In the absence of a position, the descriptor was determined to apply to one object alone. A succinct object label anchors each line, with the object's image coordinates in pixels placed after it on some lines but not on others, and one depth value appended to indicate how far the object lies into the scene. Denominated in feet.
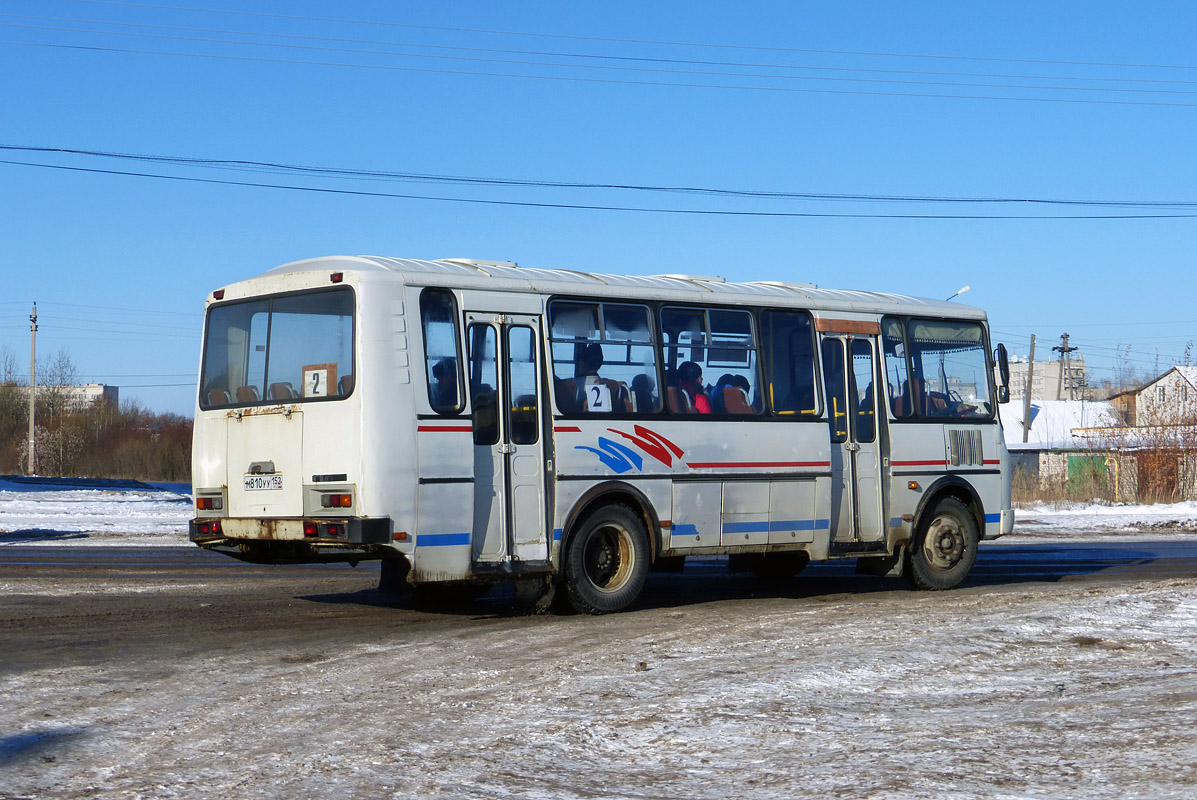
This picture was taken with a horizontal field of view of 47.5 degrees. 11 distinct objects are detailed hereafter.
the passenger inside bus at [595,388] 40.14
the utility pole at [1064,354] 286.87
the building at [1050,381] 355.56
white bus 36.19
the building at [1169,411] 151.23
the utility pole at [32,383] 217.97
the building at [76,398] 268.41
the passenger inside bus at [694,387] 42.57
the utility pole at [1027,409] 226.38
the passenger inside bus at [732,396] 43.32
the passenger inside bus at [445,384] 36.83
